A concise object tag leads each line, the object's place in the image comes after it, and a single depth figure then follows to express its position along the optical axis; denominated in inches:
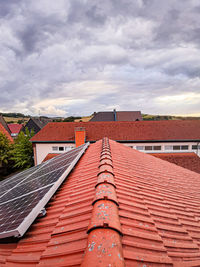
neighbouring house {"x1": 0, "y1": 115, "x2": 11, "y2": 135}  1300.4
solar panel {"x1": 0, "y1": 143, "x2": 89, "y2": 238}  106.7
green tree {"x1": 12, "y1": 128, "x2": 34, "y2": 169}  914.1
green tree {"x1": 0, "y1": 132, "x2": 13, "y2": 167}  895.1
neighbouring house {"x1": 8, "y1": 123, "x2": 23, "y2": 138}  2546.3
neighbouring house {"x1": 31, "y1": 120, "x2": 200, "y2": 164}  816.3
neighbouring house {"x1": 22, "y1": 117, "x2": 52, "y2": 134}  1670.8
